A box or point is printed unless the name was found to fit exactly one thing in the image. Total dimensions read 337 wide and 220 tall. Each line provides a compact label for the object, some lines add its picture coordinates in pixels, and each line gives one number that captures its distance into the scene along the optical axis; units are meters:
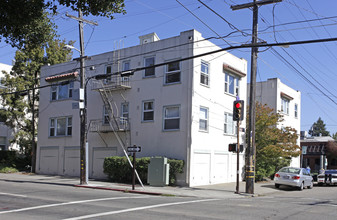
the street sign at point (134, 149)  19.12
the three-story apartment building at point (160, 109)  22.83
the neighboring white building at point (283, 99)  35.28
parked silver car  22.54
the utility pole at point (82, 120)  21.72
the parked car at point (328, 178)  27.75
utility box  21.14
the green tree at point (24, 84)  33.06
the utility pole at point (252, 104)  19.42
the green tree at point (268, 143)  27.38
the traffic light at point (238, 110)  19.58
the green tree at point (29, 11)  9.91
